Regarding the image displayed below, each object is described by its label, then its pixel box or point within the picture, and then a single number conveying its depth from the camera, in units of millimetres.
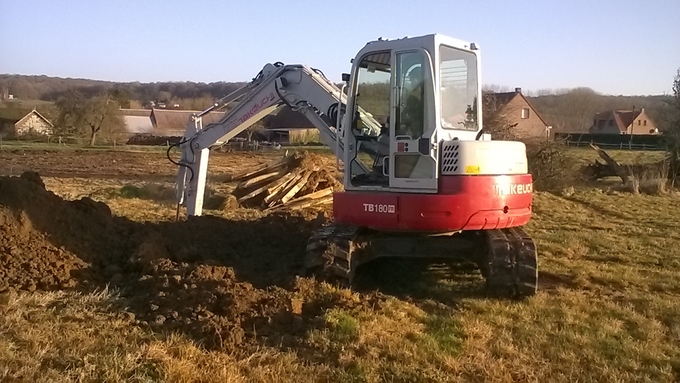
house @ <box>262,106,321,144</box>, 61625
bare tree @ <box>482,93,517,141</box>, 21266
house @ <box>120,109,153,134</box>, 80688
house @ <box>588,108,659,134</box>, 81000
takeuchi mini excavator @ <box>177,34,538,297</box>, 7344
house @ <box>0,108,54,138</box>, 57719
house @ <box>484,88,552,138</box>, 22109
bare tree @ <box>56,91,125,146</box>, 54438
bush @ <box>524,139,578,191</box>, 22047
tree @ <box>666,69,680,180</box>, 26203
